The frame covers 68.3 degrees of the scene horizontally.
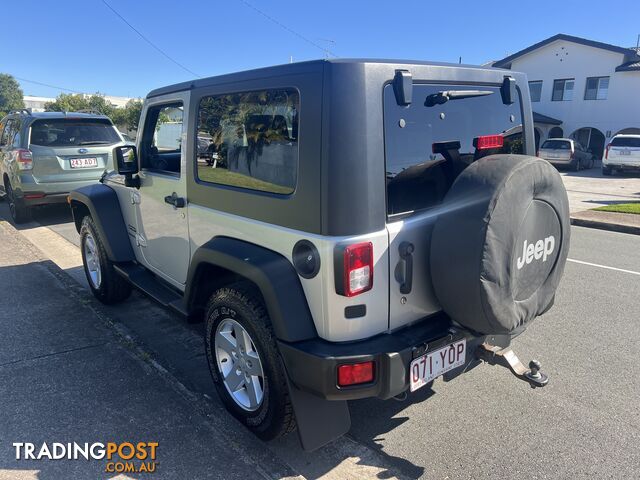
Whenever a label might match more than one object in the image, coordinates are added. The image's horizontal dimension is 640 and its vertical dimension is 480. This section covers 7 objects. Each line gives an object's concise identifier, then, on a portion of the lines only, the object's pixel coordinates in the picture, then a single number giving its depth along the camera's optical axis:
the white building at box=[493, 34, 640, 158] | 25.34
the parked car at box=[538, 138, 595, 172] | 21.56
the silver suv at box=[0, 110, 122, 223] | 7.93
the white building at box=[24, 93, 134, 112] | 74.97
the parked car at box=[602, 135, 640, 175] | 19.53
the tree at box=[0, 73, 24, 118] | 93.22
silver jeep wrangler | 2.15
